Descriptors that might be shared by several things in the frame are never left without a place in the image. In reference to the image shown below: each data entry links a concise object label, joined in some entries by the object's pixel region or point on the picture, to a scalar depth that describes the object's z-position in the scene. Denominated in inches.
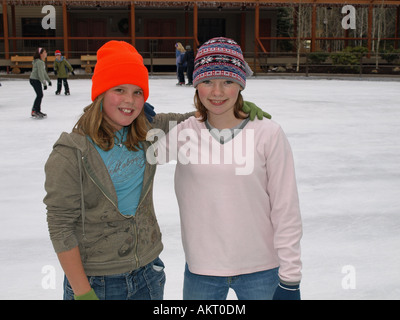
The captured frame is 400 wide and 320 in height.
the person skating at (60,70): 615.7
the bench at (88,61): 974.4
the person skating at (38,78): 417.4
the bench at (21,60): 957.8
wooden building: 1043.3
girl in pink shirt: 74.5
